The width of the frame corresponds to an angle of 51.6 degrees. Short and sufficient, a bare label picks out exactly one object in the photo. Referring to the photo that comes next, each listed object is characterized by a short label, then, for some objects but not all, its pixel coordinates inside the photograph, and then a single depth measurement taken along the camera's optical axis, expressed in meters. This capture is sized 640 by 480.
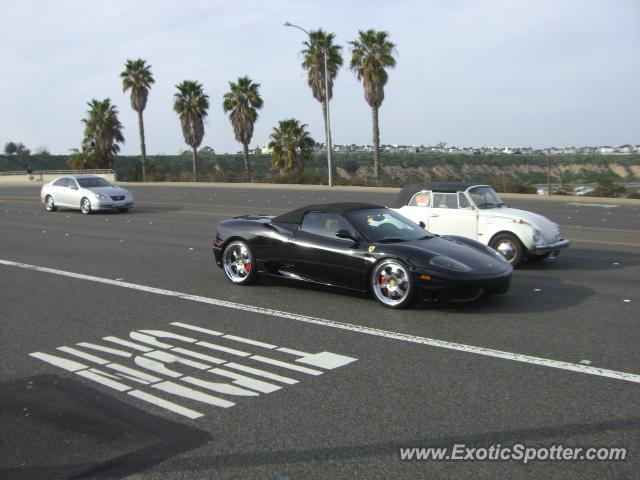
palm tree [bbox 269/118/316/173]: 53.66
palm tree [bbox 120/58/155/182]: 61.66
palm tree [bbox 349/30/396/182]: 46.22
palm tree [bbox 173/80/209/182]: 58.91
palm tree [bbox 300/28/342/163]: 52.81
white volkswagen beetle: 11.23
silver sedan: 23.39
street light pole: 39.41
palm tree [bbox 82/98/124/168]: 65.88
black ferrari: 7.98
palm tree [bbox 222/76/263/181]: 55.75
